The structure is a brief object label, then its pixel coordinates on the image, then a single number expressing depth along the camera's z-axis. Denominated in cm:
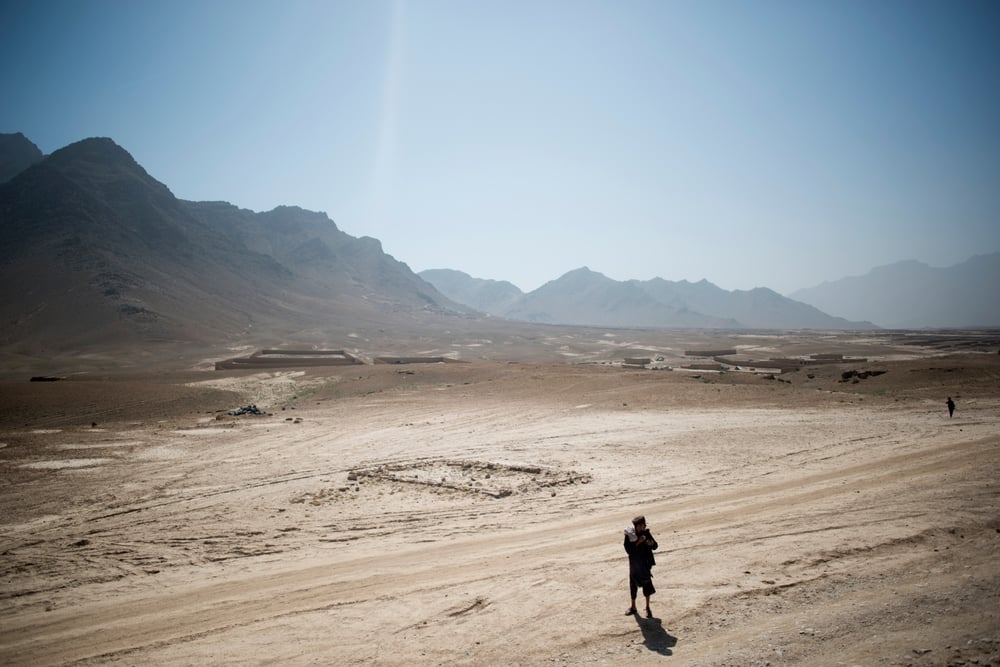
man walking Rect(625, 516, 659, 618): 705
